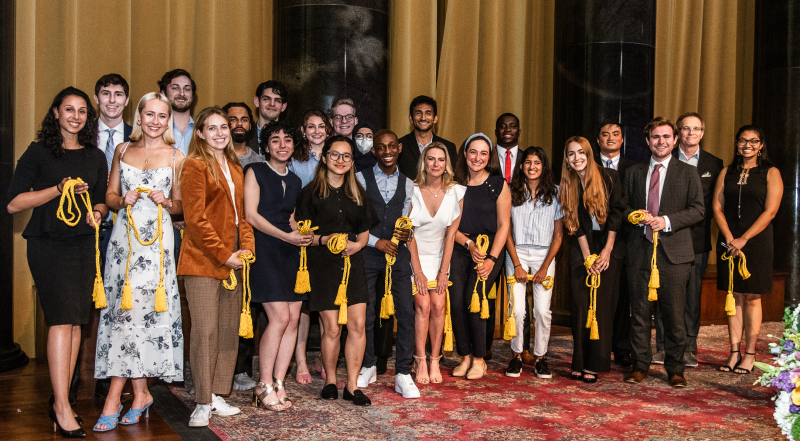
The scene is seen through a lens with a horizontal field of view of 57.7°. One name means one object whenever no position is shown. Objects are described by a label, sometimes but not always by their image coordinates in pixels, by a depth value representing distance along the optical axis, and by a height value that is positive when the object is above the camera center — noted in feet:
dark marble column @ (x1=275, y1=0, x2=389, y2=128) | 19.10 +4.00
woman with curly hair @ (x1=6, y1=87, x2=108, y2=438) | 11.52 -0.50
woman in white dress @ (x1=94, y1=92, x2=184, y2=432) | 11.83 -1.07
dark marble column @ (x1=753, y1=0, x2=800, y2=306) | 25.17 +3.47
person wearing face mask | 16.34 +1.39
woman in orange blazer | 11.72 -0.73
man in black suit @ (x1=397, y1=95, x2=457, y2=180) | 17.34 +1.74
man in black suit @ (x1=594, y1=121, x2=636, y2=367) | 16.94 -1.53
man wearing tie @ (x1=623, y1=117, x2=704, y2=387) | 15.46 -0.74
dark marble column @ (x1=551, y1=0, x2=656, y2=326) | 21.84 +4.26
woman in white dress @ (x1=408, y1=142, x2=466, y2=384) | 15.05 -0.63
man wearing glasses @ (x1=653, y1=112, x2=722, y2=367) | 16.96 -0.49
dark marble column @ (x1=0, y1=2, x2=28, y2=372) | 15.92 +0.55
